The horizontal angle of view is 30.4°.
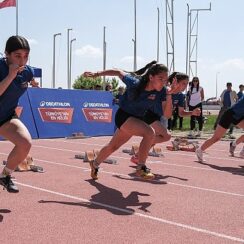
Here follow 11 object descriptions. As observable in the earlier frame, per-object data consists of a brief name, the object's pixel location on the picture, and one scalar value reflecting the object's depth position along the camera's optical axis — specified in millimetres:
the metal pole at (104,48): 49281
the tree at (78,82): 65238
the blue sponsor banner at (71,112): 14516
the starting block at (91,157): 8945
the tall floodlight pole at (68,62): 46116
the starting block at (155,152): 10330
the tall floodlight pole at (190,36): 34781
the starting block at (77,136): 14780
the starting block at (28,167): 7664
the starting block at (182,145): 11797
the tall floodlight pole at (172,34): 31547
